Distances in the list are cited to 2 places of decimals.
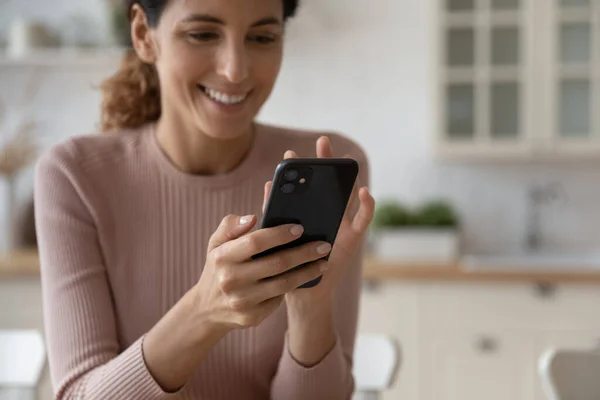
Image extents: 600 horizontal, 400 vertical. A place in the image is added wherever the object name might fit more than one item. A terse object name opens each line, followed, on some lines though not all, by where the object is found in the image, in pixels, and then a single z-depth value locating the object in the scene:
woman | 0.99
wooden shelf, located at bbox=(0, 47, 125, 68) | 3.28
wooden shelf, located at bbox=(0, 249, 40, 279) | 2.85
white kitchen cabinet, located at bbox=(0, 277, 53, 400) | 2.90
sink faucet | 3.29
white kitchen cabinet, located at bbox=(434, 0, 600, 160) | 2.98
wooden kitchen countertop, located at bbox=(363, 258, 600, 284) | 2.67
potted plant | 2.98
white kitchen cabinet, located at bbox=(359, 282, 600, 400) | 2.71
